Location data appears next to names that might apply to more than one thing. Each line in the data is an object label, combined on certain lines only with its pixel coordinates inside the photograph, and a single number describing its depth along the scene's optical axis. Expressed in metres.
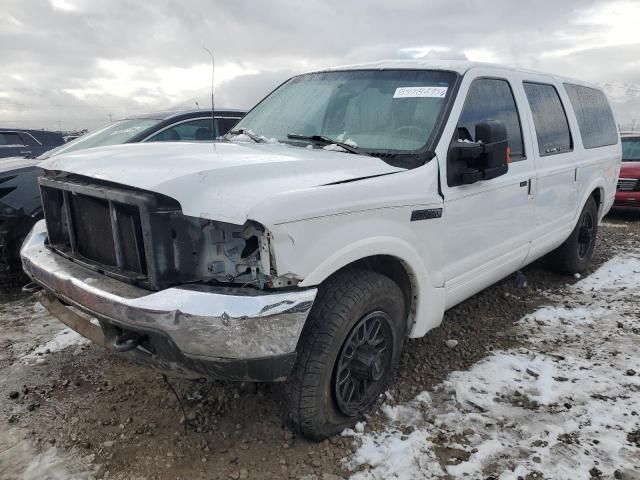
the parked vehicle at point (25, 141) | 10.28
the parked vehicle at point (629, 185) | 9.17
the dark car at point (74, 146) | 4.63
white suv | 2.18
